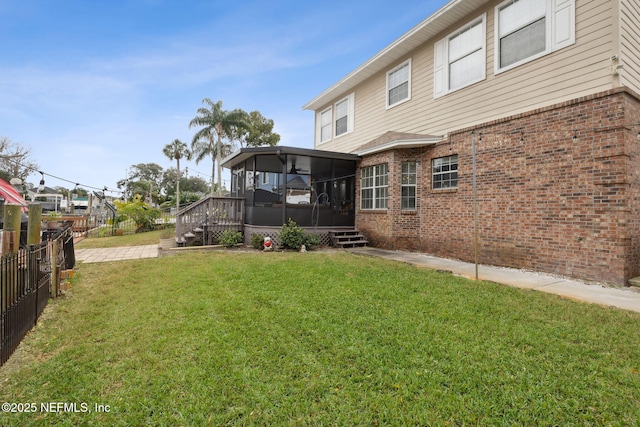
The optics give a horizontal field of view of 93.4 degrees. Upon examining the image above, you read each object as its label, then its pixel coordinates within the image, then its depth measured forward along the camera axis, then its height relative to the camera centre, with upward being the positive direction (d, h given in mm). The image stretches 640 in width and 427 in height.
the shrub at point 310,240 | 9645 -891
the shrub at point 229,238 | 9952 -865
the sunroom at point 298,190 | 10227 +889
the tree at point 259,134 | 33281 +8818
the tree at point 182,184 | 62694 +6318
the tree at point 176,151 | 43562 +9003
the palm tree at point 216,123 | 29000 +8663
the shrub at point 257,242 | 9742 -951
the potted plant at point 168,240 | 10648 -1126
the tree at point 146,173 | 65688 +8551
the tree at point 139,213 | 16641 -64
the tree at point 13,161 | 31828 +5451
